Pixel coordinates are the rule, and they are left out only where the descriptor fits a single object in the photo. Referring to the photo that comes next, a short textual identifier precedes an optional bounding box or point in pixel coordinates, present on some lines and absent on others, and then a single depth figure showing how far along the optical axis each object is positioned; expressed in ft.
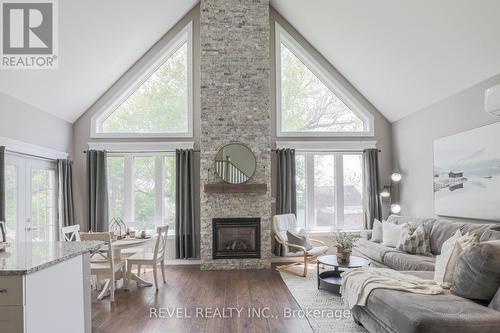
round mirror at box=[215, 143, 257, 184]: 19.99
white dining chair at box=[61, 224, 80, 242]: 15.20
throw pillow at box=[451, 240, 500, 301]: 8.61
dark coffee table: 14.55
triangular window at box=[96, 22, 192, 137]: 22.16
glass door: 15.79
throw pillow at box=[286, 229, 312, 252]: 18.45
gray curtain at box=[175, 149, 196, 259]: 20.89
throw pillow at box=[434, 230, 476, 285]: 10.63
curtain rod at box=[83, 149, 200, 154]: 21.67
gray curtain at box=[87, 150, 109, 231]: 20.85
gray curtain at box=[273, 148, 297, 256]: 21.35
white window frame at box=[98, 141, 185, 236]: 21.59
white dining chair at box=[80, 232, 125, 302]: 13.60
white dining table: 14.75
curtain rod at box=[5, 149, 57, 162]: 15.65
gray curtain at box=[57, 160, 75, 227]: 19.66
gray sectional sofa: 7.81
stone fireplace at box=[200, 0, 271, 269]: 19.97
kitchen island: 6.21
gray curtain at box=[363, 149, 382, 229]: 22.11
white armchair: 18.16
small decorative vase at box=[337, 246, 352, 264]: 15.06
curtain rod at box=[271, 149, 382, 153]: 22.46
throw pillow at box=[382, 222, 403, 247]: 17.12
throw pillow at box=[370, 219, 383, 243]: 18.78
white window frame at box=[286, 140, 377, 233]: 22.36
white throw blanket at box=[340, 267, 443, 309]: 9.94
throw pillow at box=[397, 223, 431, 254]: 15.64
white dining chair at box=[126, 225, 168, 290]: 15.72
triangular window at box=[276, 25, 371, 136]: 22.66
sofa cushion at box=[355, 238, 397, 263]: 16.46
